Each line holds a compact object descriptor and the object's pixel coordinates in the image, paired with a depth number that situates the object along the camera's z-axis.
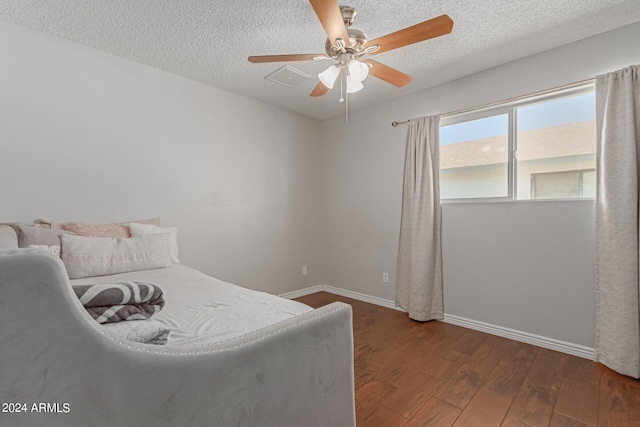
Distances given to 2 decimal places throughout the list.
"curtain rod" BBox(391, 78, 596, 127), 2.20
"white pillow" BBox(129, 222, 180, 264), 2.23
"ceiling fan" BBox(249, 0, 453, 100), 1.48
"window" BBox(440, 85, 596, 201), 2.30
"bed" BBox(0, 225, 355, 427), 0.45
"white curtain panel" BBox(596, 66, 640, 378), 1.93
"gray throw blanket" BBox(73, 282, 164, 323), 0.77
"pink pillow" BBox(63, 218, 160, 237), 2.01
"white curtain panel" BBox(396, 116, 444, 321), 2.95
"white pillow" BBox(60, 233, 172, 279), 1.81
